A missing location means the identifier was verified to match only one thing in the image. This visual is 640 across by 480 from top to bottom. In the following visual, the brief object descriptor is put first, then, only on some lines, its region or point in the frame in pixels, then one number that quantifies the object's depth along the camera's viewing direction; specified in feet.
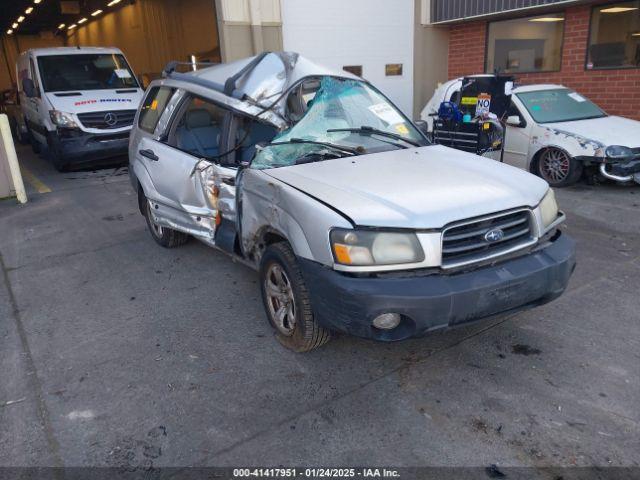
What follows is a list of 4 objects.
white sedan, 22.65
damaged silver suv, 8.84
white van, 31.07
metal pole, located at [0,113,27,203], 25.77
